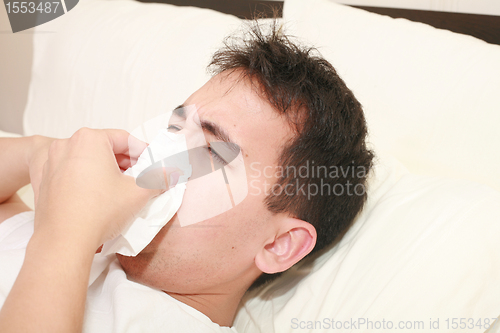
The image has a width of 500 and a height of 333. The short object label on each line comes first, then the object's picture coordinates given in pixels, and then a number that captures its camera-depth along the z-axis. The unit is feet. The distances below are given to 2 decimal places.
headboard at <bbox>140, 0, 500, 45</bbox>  2.35
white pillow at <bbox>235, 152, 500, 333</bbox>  1.79
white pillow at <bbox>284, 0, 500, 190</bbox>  2.06
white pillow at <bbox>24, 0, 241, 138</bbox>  2.60
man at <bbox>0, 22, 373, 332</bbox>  1.70
